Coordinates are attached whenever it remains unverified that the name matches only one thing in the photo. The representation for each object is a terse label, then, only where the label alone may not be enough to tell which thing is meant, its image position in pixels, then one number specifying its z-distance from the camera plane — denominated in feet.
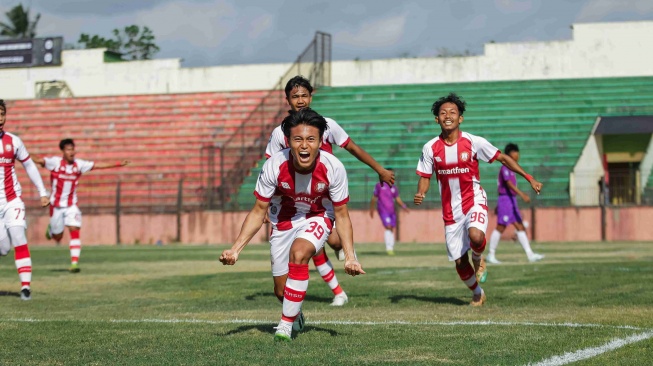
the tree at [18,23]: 258.37
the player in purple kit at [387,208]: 86.38
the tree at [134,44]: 255.91
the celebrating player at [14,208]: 44.91
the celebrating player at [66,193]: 66.39
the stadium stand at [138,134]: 132.26
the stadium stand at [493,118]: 120.37
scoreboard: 178.81
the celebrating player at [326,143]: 36.01
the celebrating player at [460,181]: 38.93
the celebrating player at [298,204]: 28.09
